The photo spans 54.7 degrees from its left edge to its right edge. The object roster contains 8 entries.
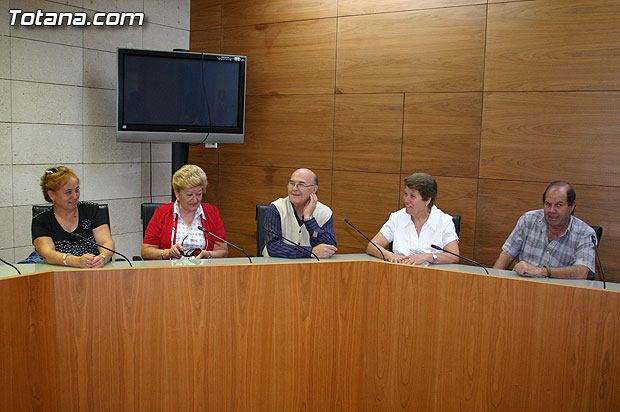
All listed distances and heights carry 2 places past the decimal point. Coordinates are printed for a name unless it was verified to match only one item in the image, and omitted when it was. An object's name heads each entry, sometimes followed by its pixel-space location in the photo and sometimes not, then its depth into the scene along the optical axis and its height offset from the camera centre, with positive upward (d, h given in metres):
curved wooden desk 2.30 -0.77
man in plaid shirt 3.06 -0.41
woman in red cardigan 3.32 -0.42
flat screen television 4.46 +0.39
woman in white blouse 3.25 -0.38
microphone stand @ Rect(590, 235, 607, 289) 2.85 -0.37
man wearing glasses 3.34 -0.36
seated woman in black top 3.01 -0.40
